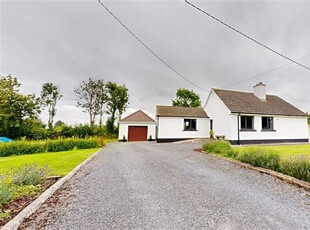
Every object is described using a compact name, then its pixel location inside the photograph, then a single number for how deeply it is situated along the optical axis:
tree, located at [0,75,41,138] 21.59
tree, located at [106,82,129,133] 30.19
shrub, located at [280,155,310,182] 4.94
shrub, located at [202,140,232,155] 9.62
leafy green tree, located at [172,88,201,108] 39.69
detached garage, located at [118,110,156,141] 23.62
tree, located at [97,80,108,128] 30.74
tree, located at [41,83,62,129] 33.09
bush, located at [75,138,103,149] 14.45
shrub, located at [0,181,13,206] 3.29
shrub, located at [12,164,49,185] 4.42
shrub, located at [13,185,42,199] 3.80
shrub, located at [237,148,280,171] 6.23
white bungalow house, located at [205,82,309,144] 16.44
